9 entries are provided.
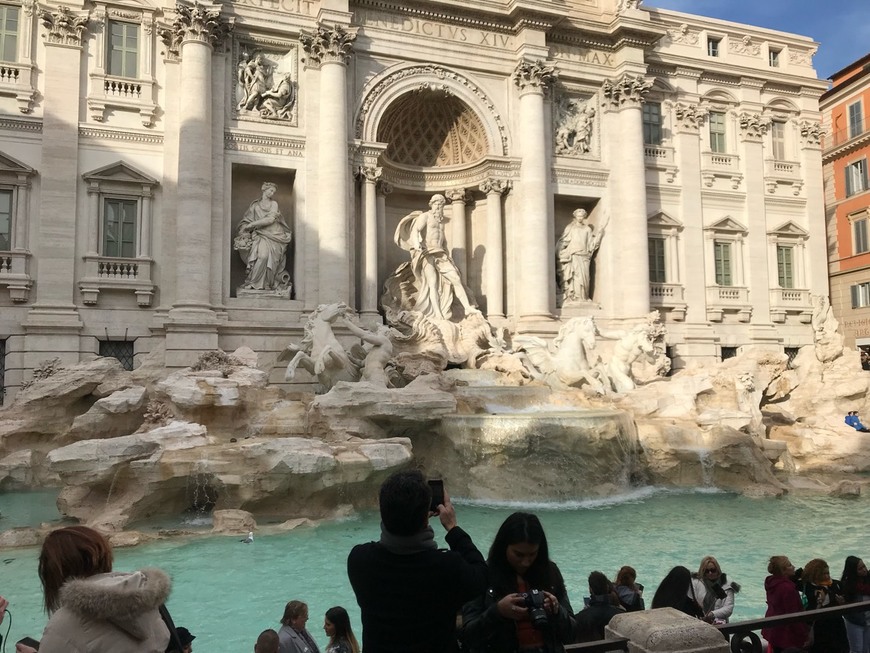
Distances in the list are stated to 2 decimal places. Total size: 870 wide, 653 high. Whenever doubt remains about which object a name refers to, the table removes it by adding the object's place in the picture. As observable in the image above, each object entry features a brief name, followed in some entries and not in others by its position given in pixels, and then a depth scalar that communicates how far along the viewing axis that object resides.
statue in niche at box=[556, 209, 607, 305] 19.45
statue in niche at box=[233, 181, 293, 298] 16.39
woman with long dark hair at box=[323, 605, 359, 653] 4.07
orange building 23.94
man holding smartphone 2.27
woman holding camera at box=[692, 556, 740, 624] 4.79
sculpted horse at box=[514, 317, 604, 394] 14.71
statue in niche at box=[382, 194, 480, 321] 17.19
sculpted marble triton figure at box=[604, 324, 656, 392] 15.17
